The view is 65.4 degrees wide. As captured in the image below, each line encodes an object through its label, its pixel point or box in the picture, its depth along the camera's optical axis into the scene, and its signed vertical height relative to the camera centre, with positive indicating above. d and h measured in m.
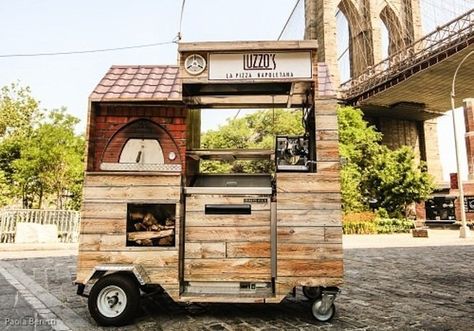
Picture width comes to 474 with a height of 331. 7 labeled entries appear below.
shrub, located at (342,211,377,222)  26.05 -0.17
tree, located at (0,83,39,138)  25.75 +7.16
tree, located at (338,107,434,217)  28.49 +3.22
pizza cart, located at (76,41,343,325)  4.54 +0.08
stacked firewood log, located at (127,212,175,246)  4.68 -0.20
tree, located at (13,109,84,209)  20.33 +2.70
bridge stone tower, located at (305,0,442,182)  41.12 +20.79
